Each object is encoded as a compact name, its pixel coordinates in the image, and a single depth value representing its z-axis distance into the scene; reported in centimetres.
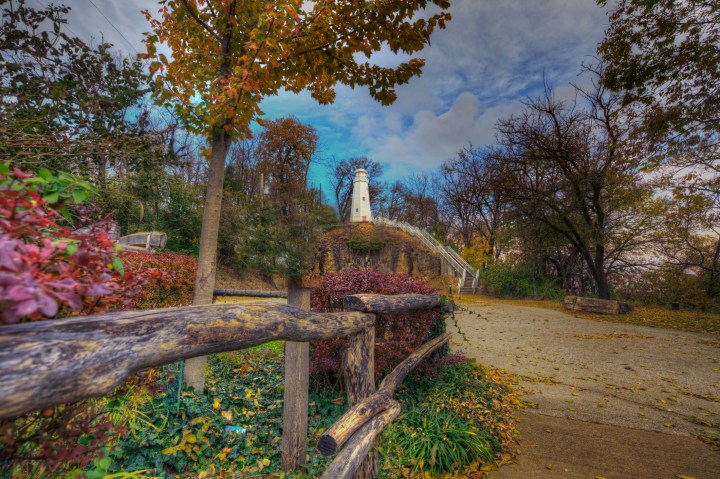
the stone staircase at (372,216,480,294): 2162
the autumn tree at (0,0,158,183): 312
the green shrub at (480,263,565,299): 1792
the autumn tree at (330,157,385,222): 3259
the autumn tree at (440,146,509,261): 2494
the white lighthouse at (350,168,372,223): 2642
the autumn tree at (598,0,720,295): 904
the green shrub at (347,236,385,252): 1884
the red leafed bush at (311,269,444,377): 379
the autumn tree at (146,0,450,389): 322
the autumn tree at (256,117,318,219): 2456
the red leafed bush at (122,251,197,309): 407
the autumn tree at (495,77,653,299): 1319
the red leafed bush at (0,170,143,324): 68
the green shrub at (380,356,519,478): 305
